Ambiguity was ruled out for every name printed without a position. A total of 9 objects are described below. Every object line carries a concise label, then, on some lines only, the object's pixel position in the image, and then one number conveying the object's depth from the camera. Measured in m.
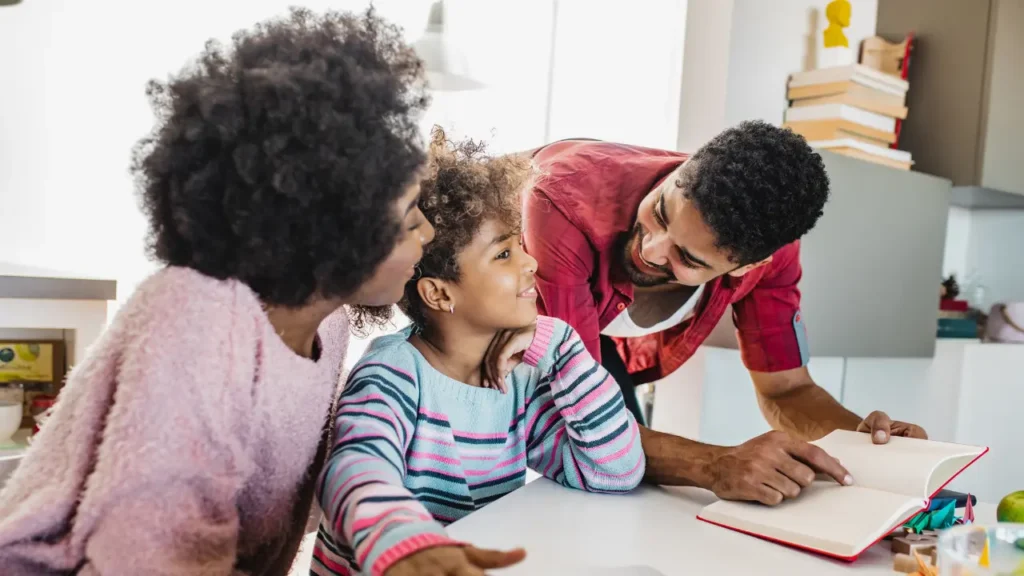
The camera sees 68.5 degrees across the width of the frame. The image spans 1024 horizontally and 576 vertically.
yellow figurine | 2.09
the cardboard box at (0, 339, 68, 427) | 1.36
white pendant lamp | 1.67
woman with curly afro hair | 0.53
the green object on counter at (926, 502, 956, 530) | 0.79
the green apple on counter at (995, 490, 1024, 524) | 0.78
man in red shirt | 0.88
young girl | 0.80
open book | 0.70
